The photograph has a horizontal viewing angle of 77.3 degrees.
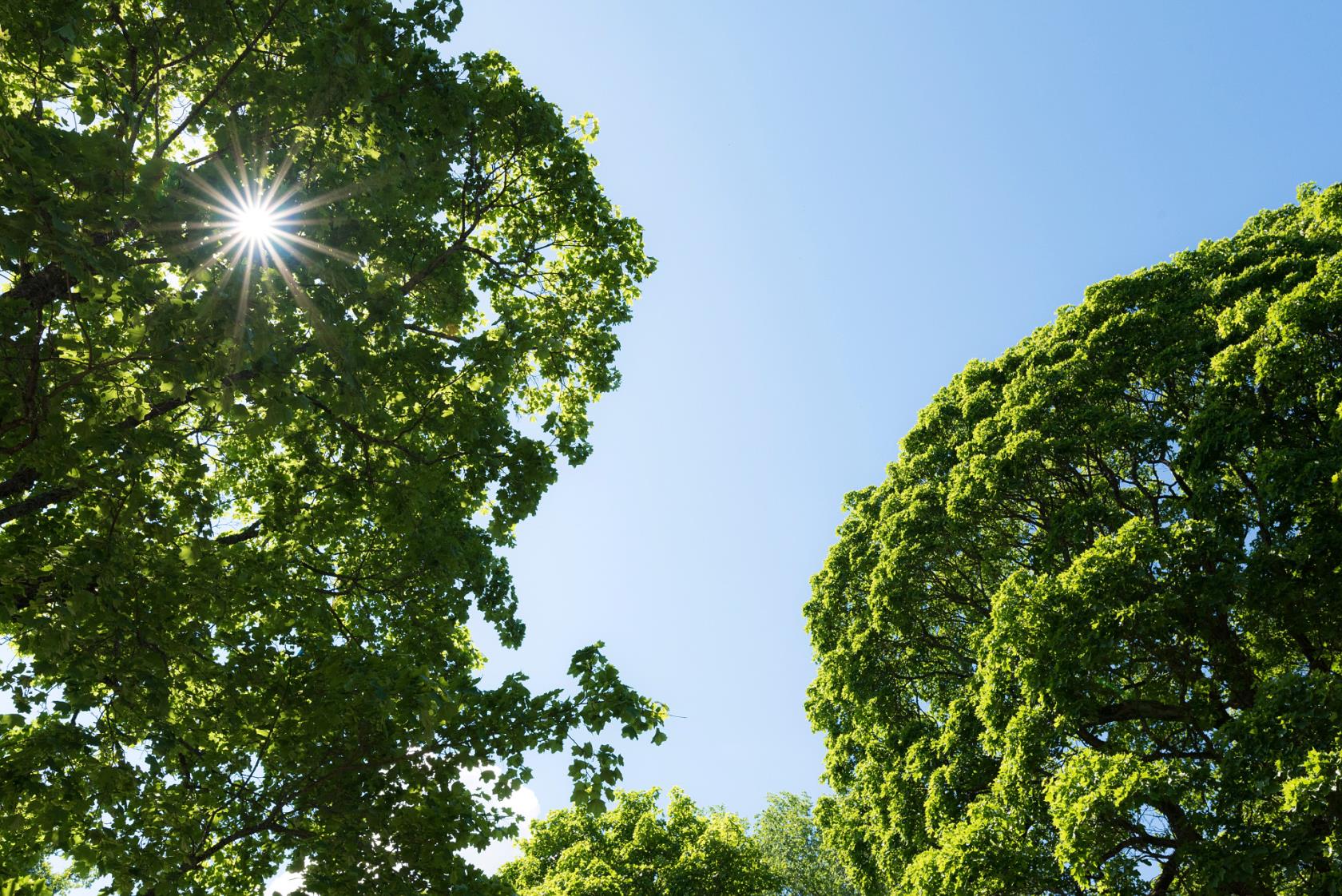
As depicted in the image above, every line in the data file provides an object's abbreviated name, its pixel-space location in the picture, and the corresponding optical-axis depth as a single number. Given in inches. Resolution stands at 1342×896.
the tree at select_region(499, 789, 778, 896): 1059.9
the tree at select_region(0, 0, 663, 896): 273.7
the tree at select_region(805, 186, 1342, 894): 453.4
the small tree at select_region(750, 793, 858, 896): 1503.4
